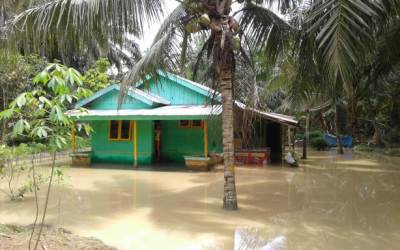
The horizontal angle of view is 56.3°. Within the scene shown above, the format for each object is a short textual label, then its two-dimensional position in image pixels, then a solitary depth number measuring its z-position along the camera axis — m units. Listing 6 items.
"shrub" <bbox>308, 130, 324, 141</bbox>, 28.19
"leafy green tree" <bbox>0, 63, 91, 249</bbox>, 3.45
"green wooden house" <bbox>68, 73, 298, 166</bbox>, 15.59
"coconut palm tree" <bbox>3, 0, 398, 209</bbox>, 5.46
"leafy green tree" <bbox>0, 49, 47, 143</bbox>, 14.28
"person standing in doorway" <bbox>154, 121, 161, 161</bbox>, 16.72
